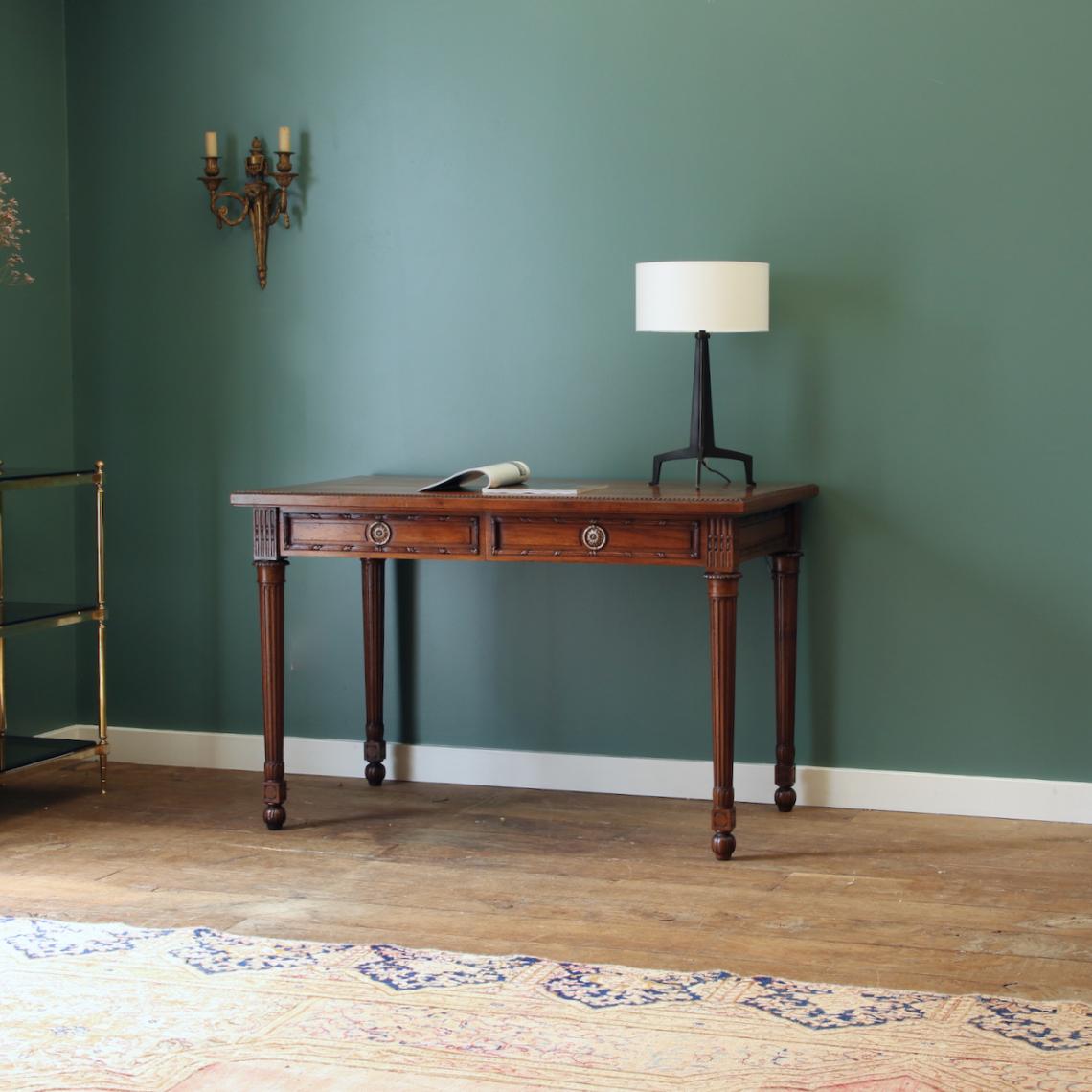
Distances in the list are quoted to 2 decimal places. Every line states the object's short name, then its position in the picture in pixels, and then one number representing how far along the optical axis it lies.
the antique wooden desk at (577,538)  3.52
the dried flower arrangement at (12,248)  4.23
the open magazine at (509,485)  3.67
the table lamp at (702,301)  3.72
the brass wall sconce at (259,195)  4.44
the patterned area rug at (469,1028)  2.40
